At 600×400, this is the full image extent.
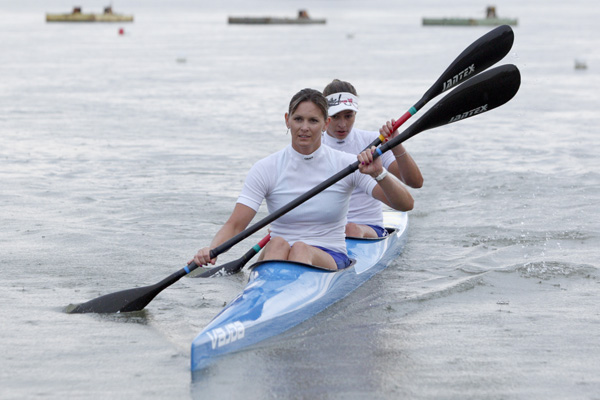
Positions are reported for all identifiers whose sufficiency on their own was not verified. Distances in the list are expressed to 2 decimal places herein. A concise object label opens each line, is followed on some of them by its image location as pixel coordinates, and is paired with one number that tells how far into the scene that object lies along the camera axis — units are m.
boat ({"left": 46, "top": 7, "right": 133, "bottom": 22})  158.00
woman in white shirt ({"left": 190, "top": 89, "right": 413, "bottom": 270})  11.73
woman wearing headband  14.56
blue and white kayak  10.41
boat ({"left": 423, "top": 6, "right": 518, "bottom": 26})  142.00
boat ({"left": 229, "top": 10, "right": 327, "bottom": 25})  156.87
